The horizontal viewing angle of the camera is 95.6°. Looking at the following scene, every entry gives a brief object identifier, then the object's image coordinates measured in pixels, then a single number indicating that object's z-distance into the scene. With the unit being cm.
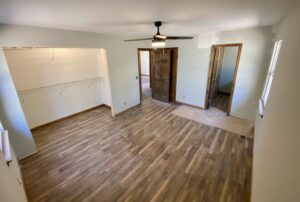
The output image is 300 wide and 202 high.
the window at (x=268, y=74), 262
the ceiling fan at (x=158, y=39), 227
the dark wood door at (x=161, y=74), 498
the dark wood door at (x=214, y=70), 419
